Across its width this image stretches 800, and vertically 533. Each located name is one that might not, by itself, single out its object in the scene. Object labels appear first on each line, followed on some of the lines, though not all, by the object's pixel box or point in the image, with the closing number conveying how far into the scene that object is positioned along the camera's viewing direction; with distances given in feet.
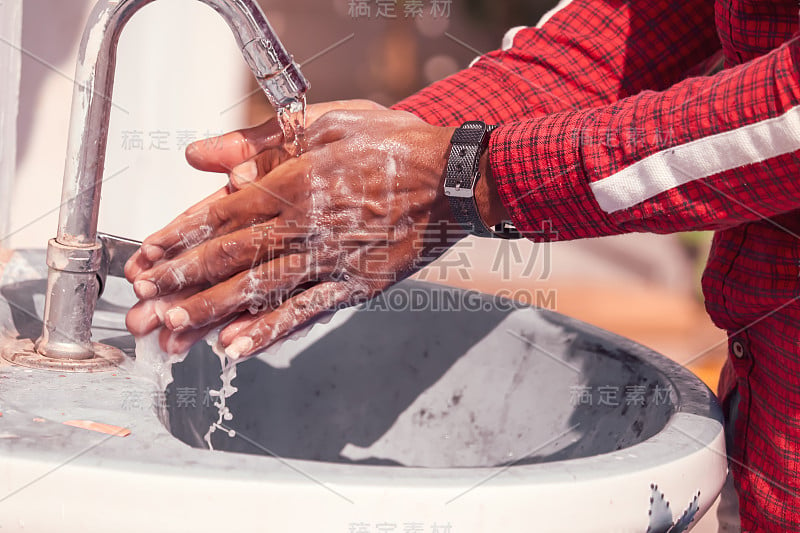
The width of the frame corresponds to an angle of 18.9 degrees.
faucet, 4.33
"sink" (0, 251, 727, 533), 3.95
